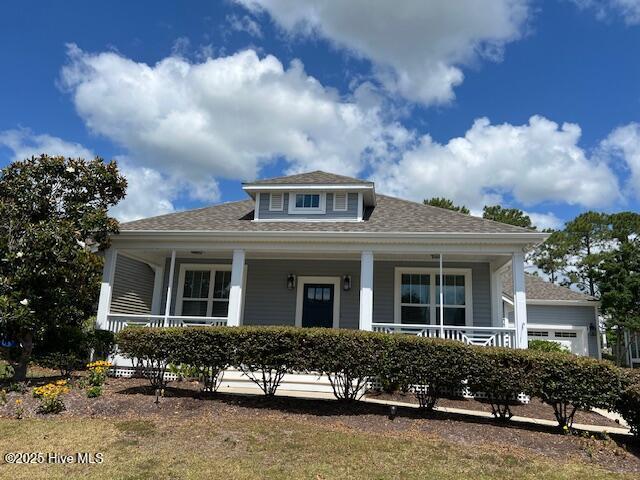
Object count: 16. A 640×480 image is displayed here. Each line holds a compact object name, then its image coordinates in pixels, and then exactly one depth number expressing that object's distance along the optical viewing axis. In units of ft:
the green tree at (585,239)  116.88
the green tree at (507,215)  124.57
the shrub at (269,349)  25.45
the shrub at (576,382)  22.07
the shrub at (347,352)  24.77
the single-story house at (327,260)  34.30
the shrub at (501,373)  23.06
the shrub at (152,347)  27.20
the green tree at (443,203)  108.88
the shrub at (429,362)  24.16
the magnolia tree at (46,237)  28.78
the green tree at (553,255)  125.39
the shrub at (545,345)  51.29
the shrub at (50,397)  23.58
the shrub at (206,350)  26.35
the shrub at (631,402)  21.08
